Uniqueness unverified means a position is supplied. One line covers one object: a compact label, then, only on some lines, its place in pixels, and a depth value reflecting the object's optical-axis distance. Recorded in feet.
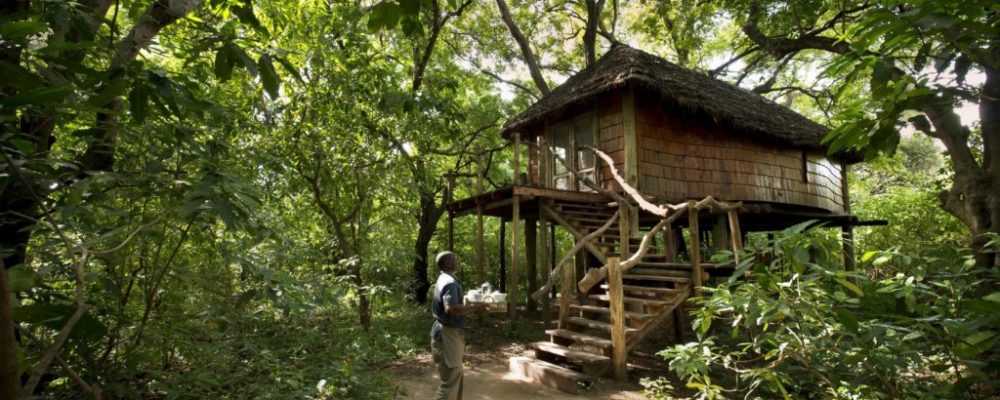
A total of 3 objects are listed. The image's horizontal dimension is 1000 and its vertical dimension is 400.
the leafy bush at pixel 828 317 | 9.09
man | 14.88
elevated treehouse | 22.36
